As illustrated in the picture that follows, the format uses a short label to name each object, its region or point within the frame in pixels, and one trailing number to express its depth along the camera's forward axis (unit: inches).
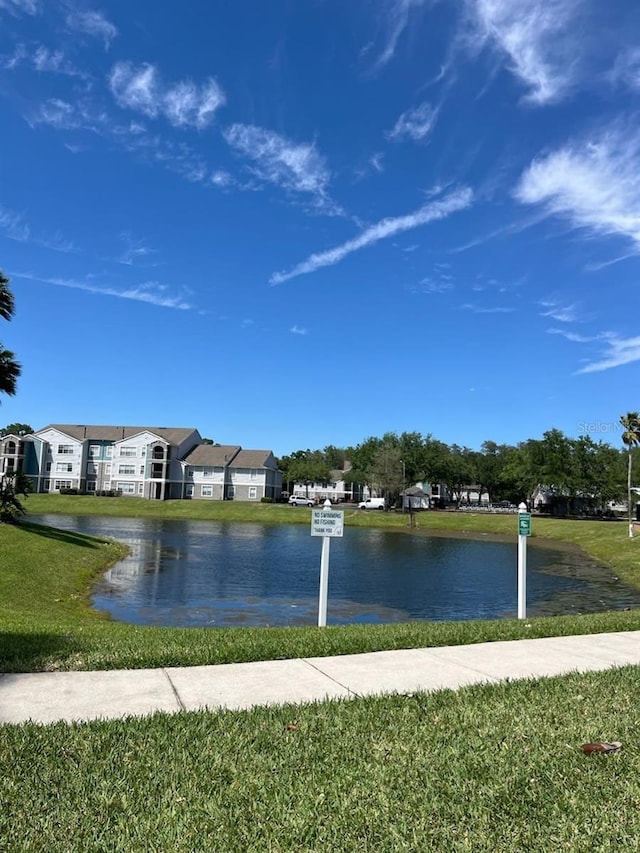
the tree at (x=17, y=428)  5488.2
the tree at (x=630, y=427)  2090.3
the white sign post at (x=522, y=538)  514.2
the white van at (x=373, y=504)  3420.3
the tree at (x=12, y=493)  1033.5
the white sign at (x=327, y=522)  456.1
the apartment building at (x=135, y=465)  3277.6
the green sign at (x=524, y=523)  521.8
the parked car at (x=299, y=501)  3243.6
